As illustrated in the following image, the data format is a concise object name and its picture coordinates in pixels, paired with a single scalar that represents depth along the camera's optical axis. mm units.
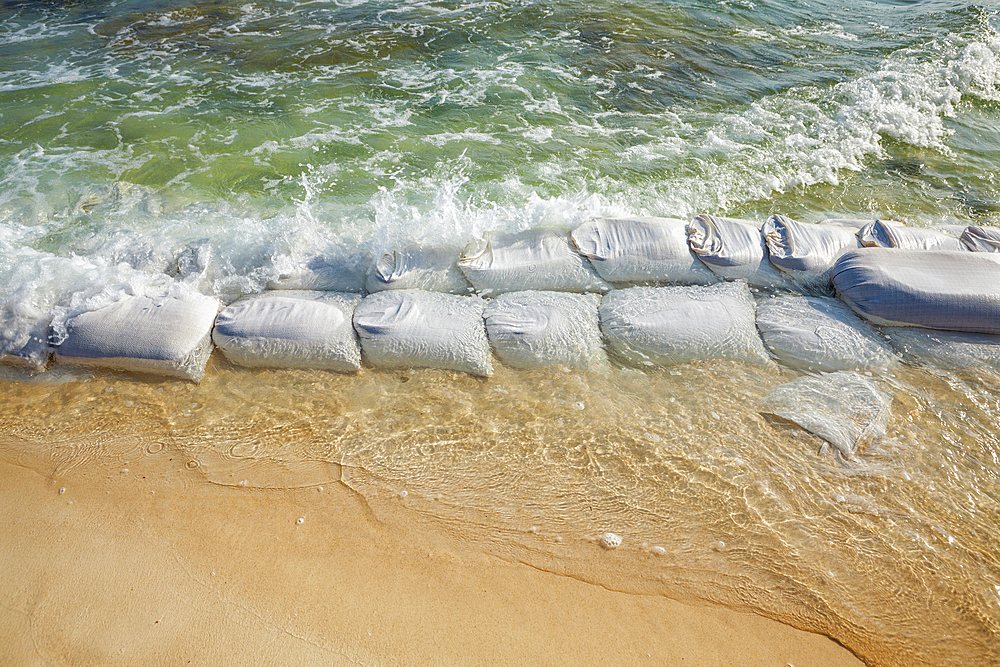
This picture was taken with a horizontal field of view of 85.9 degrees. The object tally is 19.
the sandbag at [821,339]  2494
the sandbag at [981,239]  2971
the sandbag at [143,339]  2475
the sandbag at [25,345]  2543
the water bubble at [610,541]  1925
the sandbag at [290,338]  2535
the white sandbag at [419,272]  2785
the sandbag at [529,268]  2795
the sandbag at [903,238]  2949
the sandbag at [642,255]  2830
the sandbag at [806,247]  2842
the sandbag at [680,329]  2533
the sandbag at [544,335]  2535
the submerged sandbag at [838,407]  2238
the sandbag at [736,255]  2842
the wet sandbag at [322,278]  2855
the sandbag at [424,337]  2518
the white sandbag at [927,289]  2529
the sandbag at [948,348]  2523
